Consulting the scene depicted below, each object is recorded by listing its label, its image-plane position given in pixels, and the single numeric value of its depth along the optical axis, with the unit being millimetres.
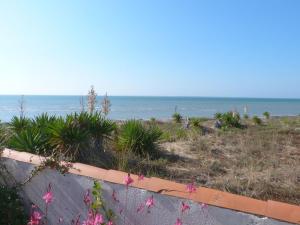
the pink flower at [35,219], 1408
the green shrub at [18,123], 5028
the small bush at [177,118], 14887
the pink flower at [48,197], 1470
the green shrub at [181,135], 7146
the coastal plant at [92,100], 5339
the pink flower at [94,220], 1328
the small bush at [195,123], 10303
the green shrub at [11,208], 2213
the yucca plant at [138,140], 5036
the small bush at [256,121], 12825
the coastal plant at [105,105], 5300
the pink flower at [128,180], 1630
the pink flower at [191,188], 1639
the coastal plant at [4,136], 3432
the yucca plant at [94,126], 4549
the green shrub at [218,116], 11612
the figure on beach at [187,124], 10272
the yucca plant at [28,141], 3754
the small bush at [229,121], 10661
